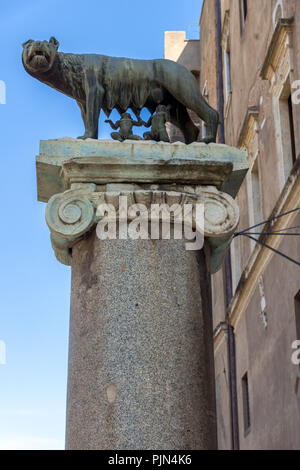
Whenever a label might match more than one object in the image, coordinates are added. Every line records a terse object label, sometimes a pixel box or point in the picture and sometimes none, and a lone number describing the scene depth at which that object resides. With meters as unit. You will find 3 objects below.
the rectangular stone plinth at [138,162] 5.54
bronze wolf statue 6.17
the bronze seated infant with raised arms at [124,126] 6.05
